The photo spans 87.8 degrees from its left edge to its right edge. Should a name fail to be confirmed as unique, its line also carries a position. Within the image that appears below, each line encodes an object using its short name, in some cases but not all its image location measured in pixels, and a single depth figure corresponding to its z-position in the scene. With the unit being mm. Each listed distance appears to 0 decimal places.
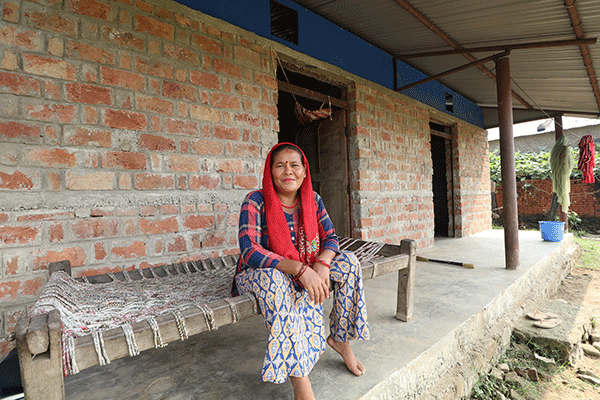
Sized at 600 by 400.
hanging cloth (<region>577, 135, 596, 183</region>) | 6258
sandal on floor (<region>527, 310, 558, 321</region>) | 3086
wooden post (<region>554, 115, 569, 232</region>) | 6293
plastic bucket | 5188
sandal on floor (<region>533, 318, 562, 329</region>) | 2888
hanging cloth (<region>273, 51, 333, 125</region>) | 3852
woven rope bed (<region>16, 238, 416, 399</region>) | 955
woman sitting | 1323
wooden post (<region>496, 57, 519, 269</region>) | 3689
